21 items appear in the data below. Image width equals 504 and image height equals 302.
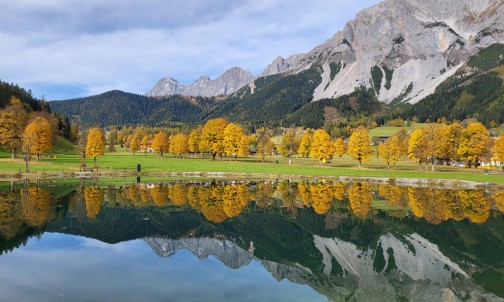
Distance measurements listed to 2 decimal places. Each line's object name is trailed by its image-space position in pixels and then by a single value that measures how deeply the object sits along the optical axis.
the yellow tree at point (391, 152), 109.44
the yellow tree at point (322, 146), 118.38
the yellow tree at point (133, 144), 160.82
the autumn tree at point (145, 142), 184.24
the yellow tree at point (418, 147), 102.38
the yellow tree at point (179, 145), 147.62
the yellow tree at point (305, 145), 137.00
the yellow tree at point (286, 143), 140.25
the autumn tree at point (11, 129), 105.00
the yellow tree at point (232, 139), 122.62
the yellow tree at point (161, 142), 149.50
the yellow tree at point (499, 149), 113.94
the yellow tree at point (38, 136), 83.06
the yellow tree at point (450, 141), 110.00
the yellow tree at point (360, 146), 110.94
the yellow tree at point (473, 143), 103.62
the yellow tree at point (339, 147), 134.00
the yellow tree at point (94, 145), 95.88
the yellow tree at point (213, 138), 125.38
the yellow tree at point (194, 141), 143.76
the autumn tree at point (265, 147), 137.98
